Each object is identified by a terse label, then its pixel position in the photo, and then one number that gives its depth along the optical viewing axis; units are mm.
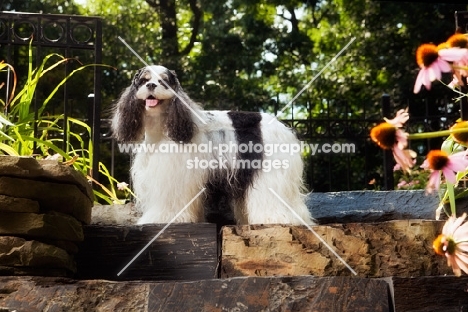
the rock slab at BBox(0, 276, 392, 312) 2600
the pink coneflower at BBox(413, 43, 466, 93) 1415
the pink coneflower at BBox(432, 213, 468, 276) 1365
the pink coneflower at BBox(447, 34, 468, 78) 1498
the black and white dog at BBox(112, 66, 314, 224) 3564
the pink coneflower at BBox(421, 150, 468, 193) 1374
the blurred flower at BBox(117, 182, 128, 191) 4508
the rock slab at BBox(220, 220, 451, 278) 3039
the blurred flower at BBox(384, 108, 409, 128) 1383
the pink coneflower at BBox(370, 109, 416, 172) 1344
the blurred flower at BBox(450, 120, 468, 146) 1432
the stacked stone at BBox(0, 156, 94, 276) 2818
